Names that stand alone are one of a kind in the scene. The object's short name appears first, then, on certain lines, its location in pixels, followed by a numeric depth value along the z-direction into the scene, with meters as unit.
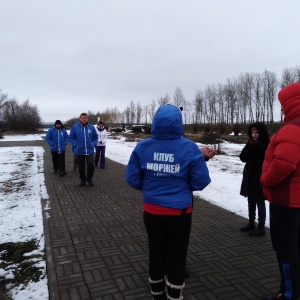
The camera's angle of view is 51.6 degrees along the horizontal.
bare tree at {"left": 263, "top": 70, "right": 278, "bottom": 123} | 59.03
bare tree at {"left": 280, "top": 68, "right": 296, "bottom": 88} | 51.06
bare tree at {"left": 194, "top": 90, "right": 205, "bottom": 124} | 64.94
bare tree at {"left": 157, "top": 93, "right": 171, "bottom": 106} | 69.38
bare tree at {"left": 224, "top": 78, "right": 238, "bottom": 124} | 63.44
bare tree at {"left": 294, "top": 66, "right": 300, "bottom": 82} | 50.00
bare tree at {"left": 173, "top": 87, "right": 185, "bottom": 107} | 68.81
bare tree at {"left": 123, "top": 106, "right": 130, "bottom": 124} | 94.75
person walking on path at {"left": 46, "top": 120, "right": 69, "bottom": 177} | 9.79
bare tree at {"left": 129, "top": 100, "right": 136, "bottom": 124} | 93.38
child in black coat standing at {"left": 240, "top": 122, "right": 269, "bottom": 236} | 4.41
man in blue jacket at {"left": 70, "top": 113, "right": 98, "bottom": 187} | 7.95
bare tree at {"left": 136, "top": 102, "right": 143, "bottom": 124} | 92.56
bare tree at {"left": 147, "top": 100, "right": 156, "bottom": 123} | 82.01
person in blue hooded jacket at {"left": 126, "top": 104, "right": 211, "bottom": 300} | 2.48
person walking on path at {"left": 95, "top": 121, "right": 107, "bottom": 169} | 11.31
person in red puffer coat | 2.47
